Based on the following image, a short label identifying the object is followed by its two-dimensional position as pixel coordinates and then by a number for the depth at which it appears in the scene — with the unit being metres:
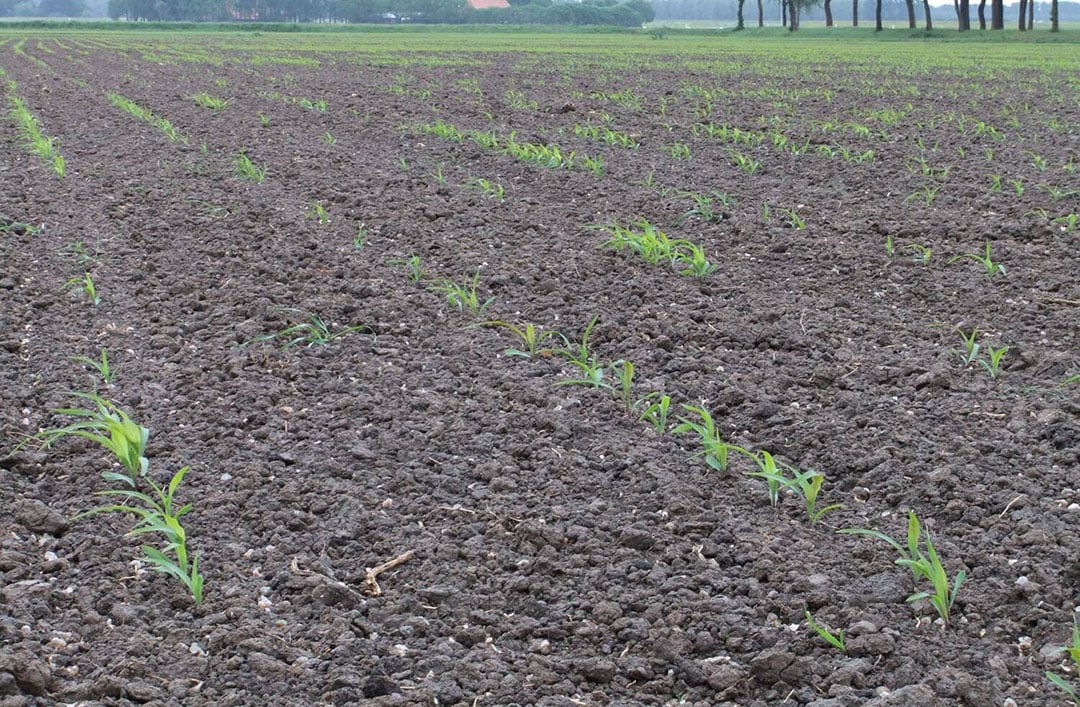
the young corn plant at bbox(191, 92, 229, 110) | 13.52
